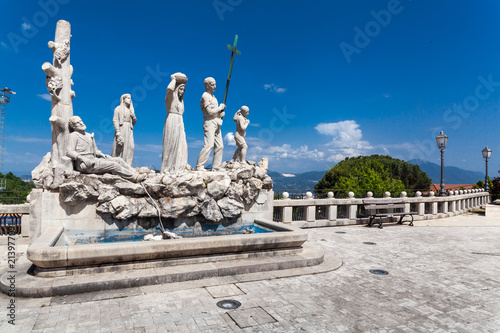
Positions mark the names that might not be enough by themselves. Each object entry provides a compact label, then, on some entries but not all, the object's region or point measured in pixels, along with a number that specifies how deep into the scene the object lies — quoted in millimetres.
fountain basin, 5176
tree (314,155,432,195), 21031
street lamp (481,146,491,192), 21453
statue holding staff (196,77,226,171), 9758
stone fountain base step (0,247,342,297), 4961
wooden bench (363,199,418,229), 12297
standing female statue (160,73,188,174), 8922
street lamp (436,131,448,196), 15750
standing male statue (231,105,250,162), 10930
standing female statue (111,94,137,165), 9477
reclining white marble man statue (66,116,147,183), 7387
